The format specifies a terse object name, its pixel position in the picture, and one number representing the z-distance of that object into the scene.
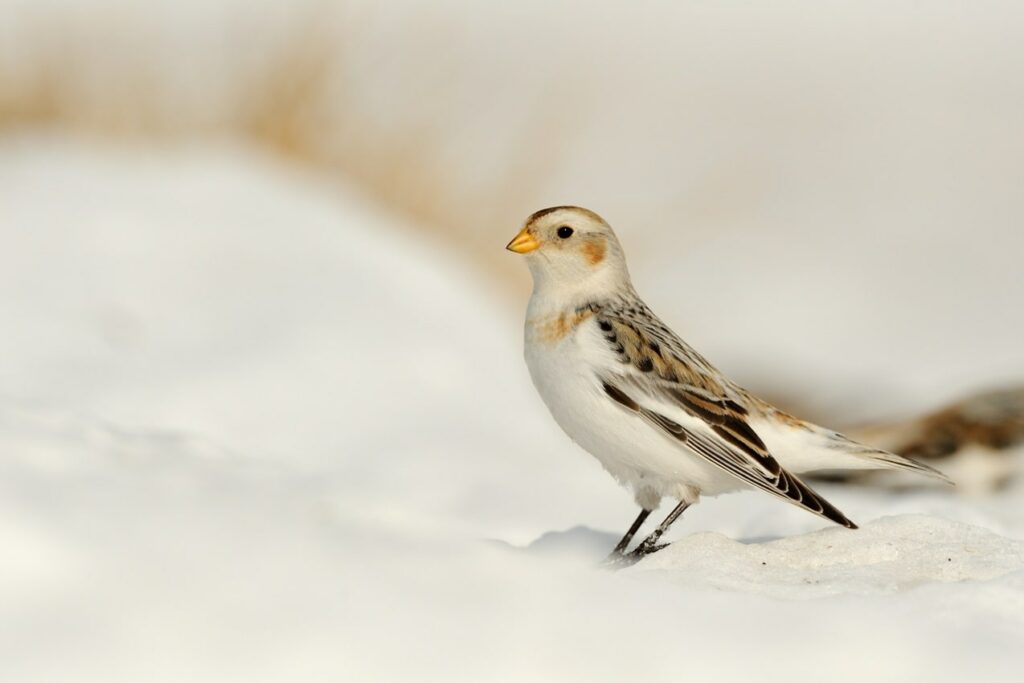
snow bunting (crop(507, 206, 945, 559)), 8.17
